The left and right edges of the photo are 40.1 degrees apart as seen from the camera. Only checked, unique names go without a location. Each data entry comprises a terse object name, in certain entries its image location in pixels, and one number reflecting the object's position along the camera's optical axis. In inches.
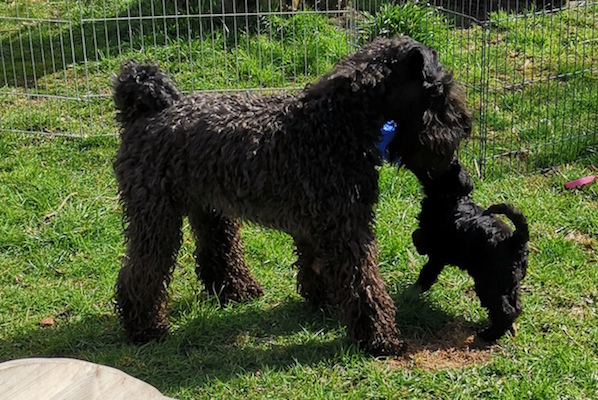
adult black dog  159.5
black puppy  167.8
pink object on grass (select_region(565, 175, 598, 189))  236.5
